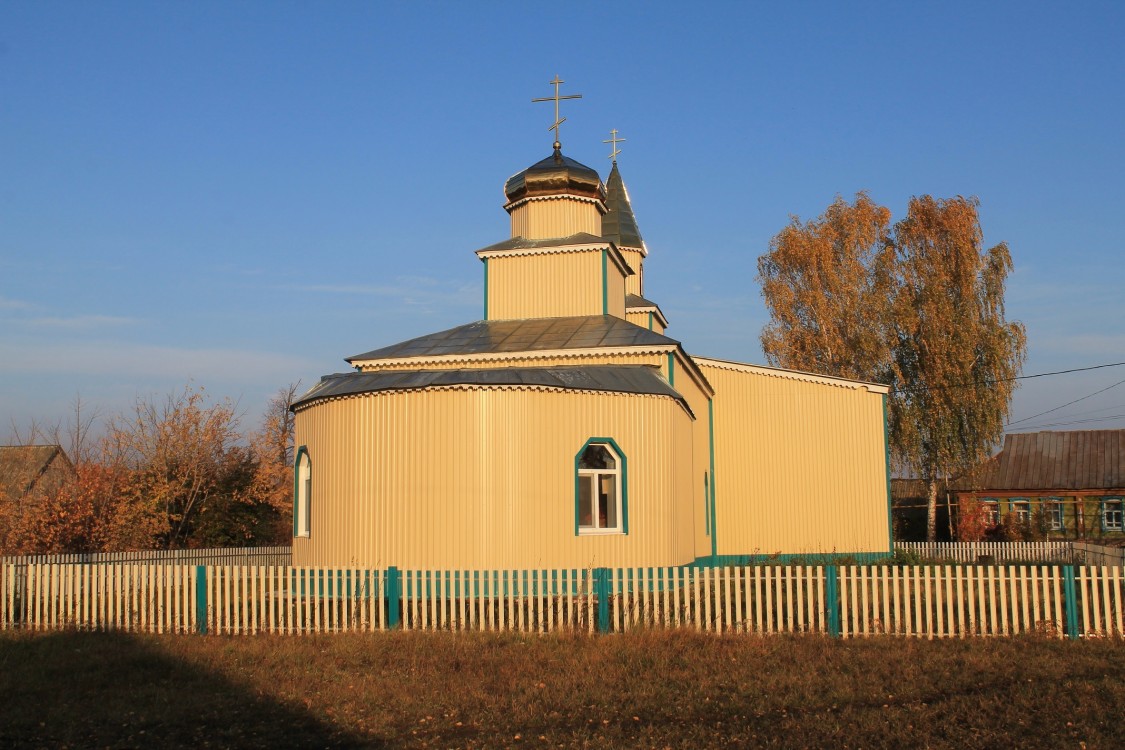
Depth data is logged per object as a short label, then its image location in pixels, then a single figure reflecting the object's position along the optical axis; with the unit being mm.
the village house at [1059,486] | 32250
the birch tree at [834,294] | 31719
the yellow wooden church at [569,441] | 13727
